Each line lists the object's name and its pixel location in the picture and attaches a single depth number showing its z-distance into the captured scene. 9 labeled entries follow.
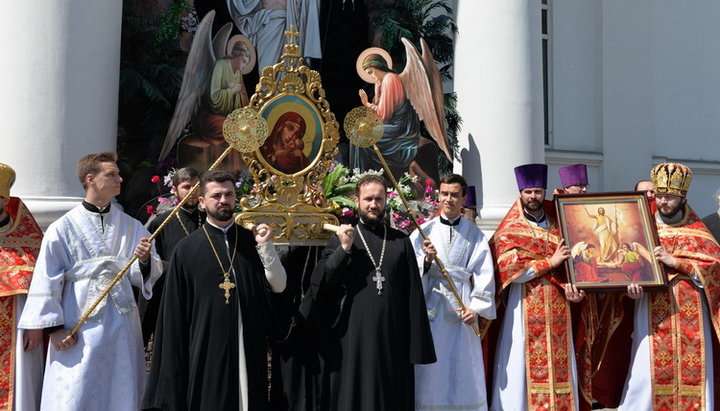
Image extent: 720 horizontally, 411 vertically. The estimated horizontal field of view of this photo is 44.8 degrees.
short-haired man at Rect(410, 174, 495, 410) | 6.12
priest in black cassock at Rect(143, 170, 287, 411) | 5.07
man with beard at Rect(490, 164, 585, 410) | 6.46
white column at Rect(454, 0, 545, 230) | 9.42
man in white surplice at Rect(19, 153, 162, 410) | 5.33
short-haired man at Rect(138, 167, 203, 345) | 6.31
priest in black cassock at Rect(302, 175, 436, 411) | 5.49
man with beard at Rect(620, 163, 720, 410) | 6.61
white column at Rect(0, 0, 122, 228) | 7.17
